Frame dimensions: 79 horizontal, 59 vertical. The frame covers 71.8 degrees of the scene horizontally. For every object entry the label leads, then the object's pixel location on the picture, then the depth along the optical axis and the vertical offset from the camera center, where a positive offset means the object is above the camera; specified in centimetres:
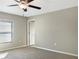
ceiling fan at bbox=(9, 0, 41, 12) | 194 +93
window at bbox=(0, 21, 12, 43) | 357 -14
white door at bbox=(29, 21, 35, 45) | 473 -19
